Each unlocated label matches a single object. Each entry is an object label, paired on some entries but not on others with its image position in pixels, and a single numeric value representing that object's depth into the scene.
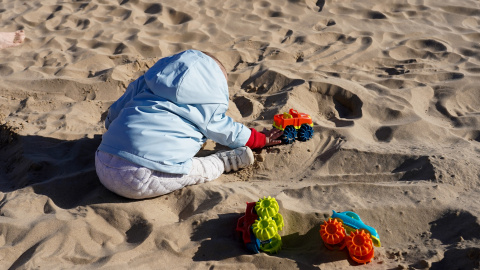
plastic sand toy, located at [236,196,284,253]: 2.24
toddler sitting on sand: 2.60
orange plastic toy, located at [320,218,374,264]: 2.17
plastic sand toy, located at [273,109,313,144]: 3.28
